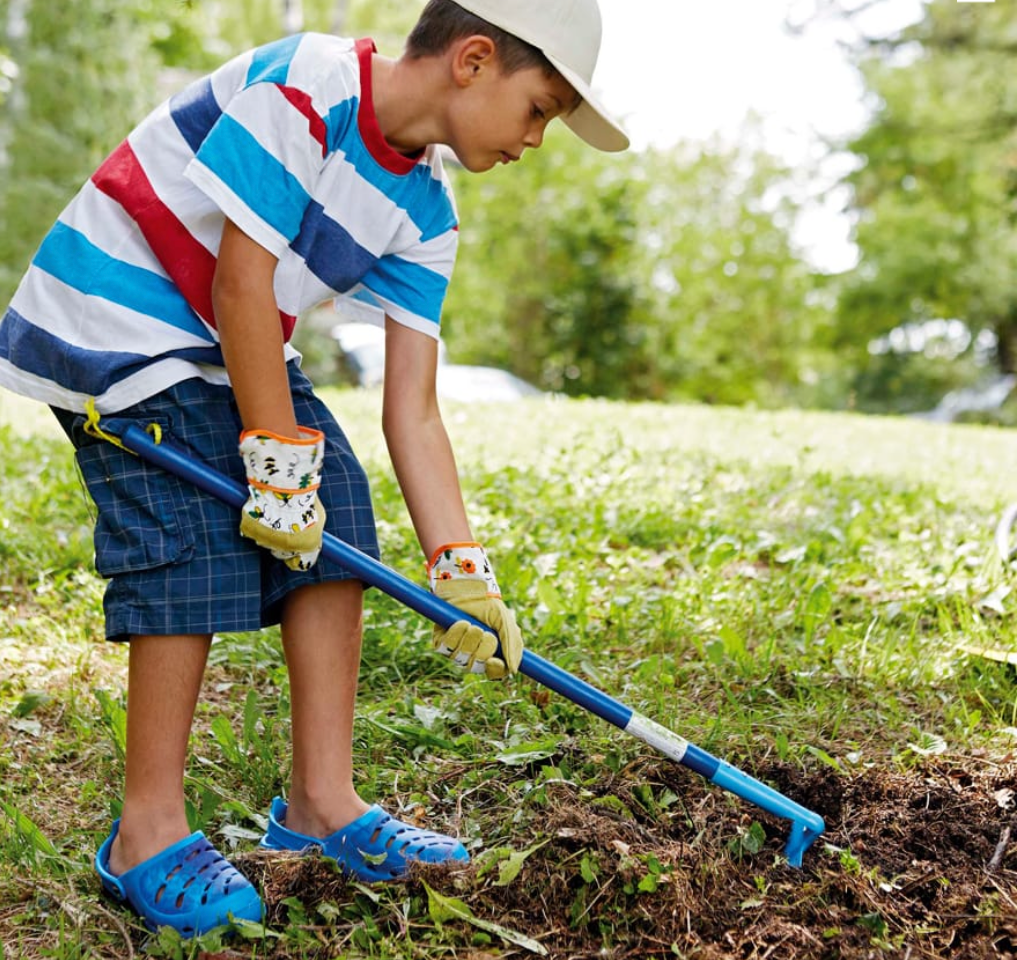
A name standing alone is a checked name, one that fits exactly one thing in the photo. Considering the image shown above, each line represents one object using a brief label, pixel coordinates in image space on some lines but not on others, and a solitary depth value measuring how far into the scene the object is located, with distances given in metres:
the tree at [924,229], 21.20
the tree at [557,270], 16.66
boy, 1.71
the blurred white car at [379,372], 11.60
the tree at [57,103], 14.41
